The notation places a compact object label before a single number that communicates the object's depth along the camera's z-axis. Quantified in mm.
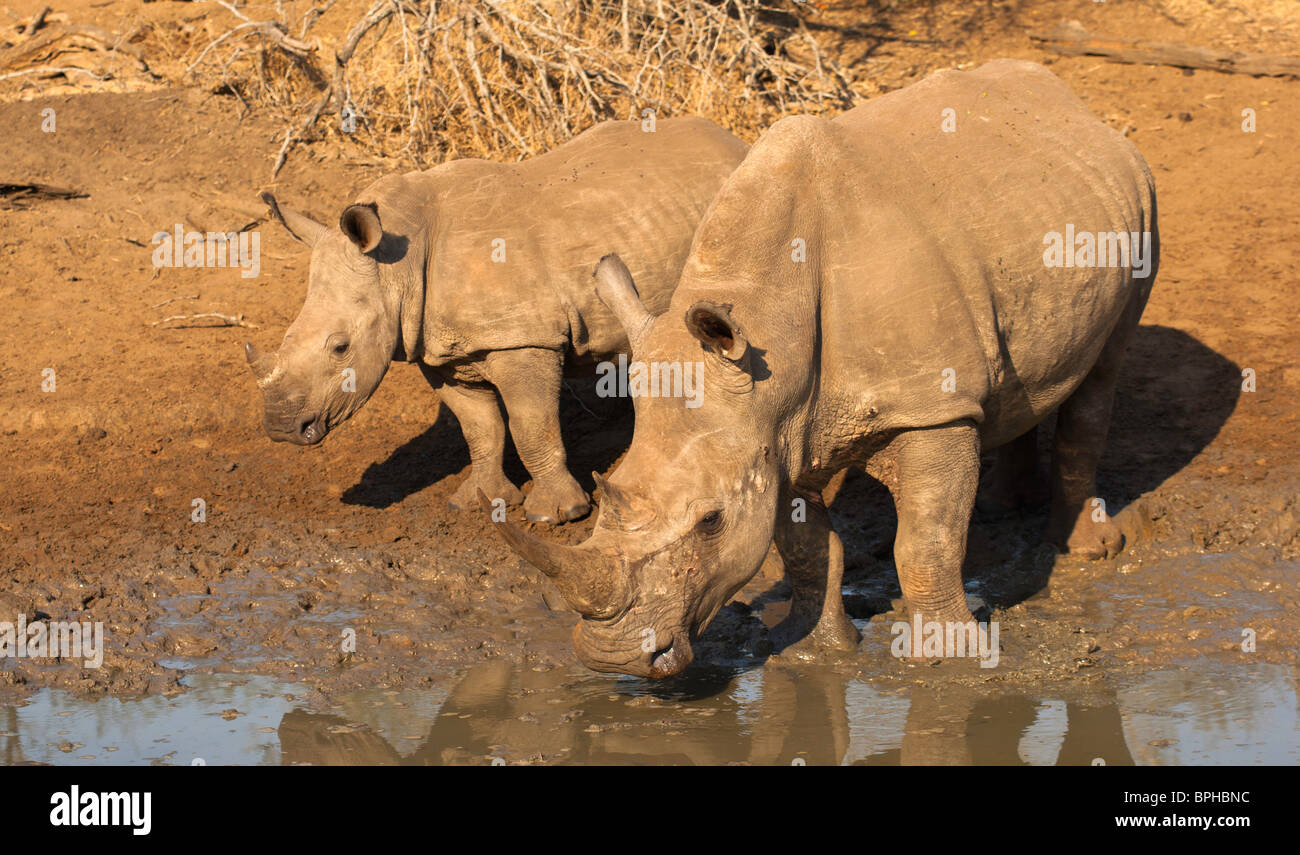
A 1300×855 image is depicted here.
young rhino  7848
